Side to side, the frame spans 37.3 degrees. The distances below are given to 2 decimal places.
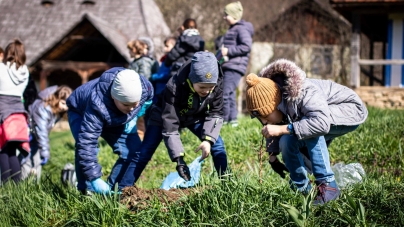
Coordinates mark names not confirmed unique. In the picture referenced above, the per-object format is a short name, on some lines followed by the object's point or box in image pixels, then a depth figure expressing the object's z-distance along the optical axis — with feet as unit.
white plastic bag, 15.13
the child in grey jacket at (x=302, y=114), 13.25
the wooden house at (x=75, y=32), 64.75
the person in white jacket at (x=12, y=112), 21.40
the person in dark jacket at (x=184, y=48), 25.72
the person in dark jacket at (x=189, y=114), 15.31
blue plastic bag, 17.38
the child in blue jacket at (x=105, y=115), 15.63
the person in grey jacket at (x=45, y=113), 24.79
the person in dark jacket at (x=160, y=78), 27.17
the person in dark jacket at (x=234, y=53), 26.43
